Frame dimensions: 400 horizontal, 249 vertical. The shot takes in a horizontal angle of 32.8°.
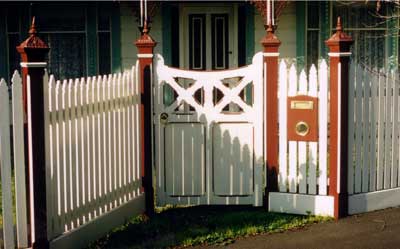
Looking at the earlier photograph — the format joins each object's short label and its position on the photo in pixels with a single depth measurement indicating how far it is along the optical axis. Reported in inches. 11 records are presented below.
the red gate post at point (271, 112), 287.4
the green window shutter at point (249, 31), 574.2
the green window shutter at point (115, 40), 573.9
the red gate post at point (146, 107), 295.0
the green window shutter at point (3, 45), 575.5
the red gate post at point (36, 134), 208.1
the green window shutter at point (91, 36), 576.7
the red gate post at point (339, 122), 275.7
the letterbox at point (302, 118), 281.4
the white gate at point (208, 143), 292.2
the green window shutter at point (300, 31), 570.6
